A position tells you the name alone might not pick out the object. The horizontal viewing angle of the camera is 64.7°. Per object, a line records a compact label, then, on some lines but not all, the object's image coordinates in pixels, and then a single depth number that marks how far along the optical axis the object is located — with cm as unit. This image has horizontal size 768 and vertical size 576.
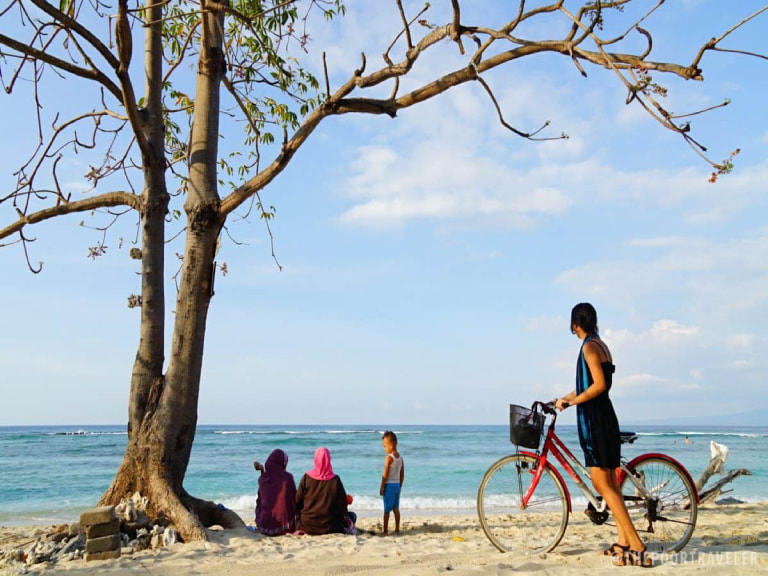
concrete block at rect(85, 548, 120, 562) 461
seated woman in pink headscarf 609
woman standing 411
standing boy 685
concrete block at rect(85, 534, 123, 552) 467
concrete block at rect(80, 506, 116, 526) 475
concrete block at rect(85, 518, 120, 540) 471
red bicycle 448
